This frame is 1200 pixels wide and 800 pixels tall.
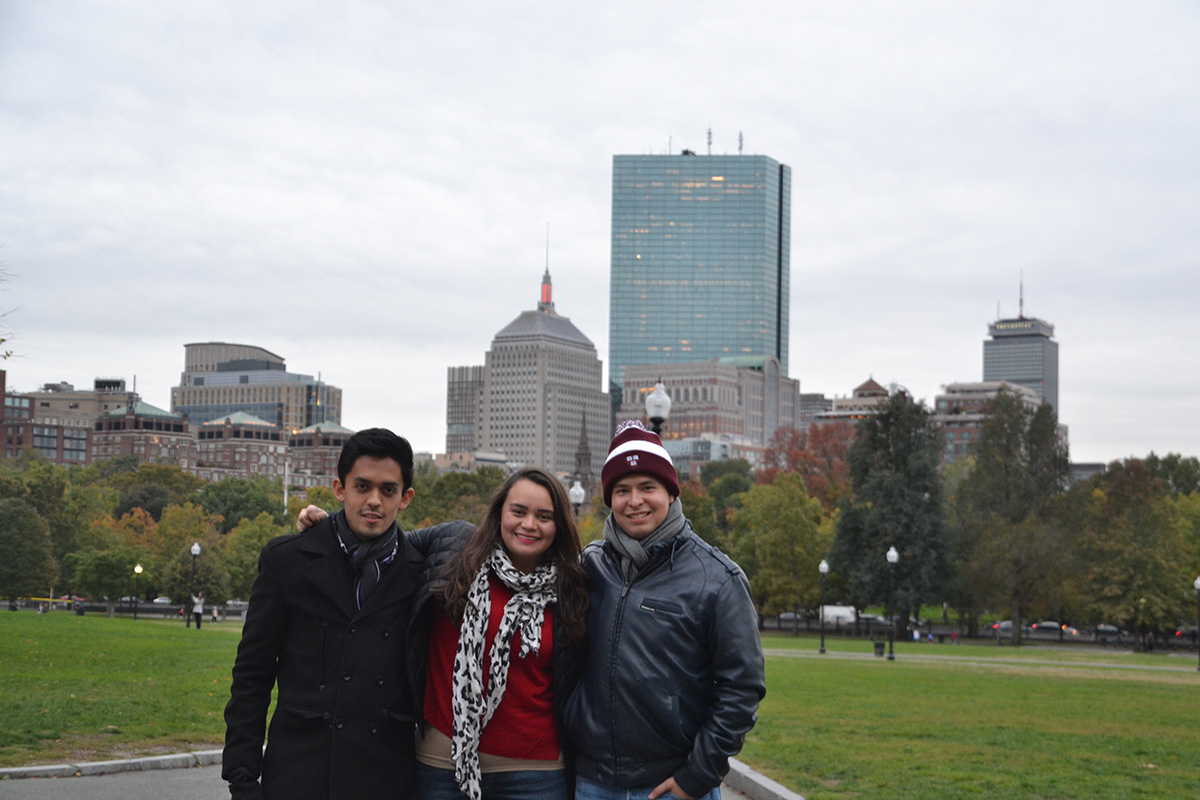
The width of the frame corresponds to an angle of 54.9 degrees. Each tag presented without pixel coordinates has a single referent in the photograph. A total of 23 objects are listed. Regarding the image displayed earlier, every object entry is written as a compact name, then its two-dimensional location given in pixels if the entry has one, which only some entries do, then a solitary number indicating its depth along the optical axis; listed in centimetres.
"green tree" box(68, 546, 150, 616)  5712
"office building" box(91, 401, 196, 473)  19175
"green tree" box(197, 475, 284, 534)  9581
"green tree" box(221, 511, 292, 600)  6162
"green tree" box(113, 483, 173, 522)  9704
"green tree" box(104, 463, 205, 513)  10303
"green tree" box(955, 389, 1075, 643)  5419
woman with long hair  479
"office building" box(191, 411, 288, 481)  19575
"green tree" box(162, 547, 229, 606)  5516
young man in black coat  476
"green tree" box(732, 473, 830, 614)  5741
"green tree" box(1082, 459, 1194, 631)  4894
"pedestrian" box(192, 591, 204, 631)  4125
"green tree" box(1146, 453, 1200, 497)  8331
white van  7406
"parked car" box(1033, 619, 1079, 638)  6794
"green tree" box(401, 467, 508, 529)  7681
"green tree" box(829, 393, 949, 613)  5300
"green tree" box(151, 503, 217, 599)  6488
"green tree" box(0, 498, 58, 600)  5481
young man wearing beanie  475
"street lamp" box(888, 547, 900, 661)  3459
